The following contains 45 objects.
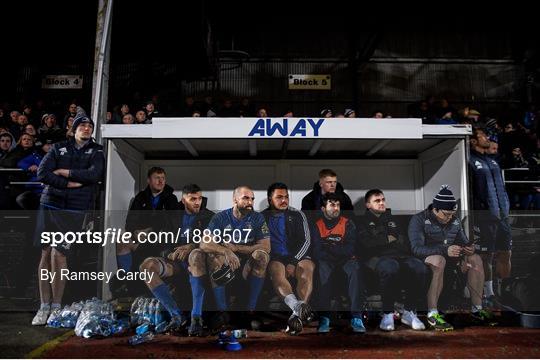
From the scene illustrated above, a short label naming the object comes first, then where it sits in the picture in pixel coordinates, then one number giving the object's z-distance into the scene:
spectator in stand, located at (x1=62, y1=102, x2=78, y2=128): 8.88
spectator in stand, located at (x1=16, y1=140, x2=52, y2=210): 5.94
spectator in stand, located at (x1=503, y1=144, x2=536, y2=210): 7.41
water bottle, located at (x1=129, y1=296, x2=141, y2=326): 4.32
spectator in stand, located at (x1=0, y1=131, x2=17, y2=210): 6.18
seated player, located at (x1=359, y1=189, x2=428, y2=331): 4.47
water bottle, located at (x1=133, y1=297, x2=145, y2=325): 4.30
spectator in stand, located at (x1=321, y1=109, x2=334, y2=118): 8.37
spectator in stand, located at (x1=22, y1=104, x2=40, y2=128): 10.08
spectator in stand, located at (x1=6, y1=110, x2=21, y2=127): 9.05
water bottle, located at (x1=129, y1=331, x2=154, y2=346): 3.82
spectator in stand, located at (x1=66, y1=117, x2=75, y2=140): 4.96
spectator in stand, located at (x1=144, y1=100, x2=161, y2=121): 9.52
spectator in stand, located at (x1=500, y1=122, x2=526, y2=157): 8.65
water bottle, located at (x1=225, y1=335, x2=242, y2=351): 3.66
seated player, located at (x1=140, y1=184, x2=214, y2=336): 4.19
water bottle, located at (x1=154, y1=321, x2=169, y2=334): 4.16
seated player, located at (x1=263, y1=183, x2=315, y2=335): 4.16
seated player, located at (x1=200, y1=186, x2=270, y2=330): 4.29
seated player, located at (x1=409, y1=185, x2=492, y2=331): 4.49
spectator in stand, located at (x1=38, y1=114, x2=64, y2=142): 7.55
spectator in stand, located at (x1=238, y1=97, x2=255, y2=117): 11.77
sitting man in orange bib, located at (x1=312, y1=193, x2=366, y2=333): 4.32
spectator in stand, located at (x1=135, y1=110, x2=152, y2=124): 9.13
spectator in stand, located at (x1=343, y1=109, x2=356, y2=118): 8.94
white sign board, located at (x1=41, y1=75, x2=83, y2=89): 14.83
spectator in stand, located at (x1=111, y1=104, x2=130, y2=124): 9.45
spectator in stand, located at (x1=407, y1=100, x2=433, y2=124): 11.88
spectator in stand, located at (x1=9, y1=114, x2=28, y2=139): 8.63
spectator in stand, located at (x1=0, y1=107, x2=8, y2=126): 9.66
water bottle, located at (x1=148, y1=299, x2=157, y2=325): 4.25
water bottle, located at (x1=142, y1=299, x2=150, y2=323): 4.27
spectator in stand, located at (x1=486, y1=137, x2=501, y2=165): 5.45
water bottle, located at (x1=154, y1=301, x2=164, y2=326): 4.25
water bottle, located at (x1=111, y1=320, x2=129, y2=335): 4.12
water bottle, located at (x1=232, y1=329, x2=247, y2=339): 3.89
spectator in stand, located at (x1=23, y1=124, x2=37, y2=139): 7.08
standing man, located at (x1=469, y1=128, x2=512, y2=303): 5.01
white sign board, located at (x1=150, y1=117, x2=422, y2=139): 4.87
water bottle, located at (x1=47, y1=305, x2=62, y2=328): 4.33
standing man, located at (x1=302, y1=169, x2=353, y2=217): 5.21
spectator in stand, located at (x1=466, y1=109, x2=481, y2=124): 9.86
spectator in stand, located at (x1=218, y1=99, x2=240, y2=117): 11.74
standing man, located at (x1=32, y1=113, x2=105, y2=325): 4.52
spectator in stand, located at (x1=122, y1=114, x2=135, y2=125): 8.52
